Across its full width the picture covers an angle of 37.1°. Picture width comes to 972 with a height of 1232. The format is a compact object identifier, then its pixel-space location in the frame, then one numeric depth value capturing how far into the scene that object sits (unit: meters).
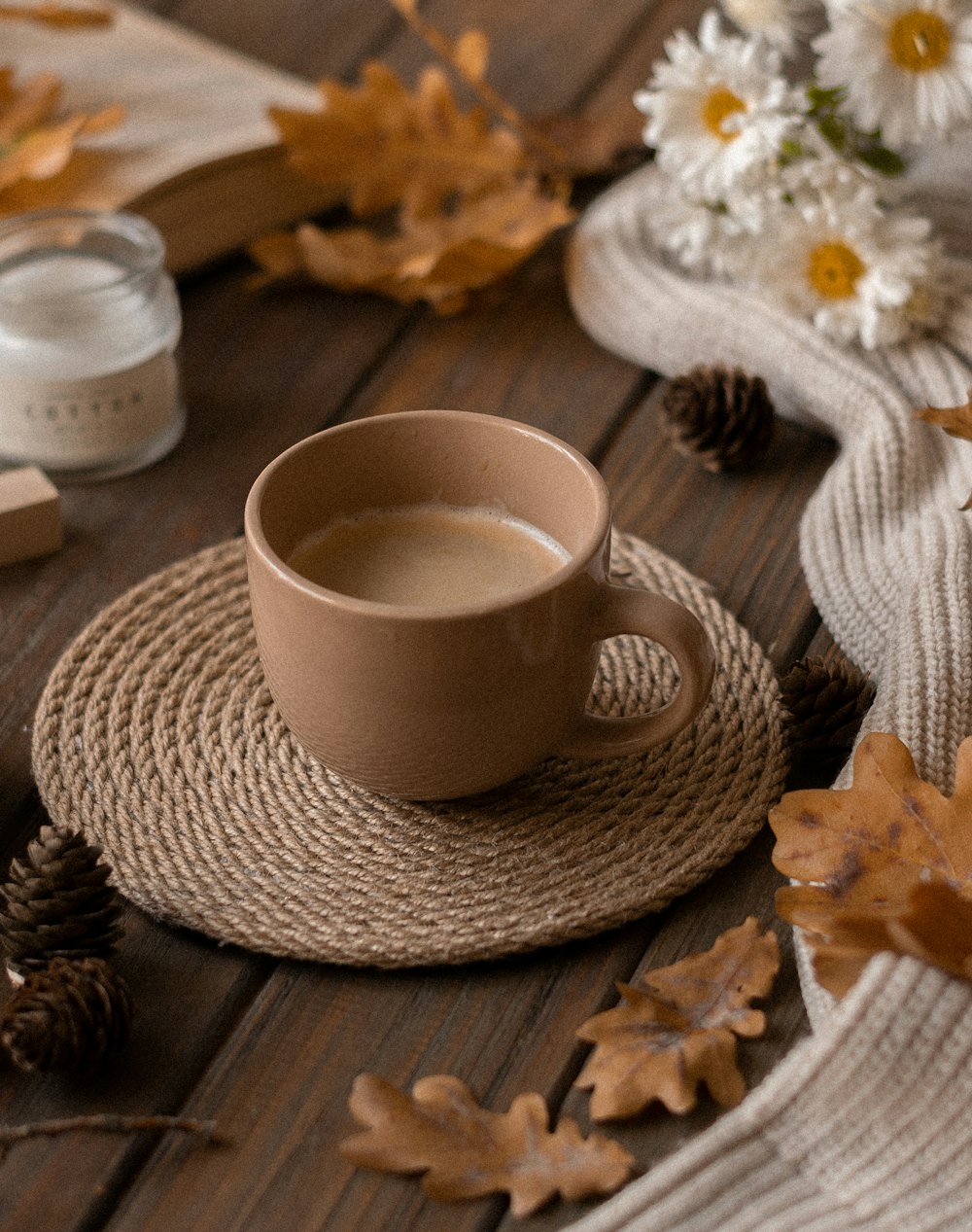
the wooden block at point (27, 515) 0.88
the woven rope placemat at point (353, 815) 0.66
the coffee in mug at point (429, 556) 0.71
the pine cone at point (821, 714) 0.75
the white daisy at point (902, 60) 0.89
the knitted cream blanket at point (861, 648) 0.56
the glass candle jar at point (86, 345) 0.93
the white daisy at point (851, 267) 0.95
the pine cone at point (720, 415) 0.96
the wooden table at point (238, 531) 0.58
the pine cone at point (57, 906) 0.63
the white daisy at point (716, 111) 0.95
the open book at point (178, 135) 1.11
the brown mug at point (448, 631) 0.62
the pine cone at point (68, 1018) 0.59
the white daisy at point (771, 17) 0.97
